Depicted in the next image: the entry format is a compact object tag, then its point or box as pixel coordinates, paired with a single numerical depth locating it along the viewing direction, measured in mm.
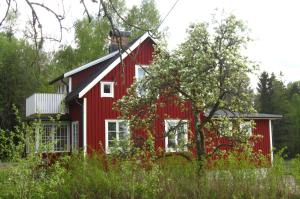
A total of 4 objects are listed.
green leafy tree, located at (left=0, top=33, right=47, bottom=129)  38656
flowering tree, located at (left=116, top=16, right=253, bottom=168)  15484
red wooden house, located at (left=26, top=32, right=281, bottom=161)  21859
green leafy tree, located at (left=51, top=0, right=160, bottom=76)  40784
